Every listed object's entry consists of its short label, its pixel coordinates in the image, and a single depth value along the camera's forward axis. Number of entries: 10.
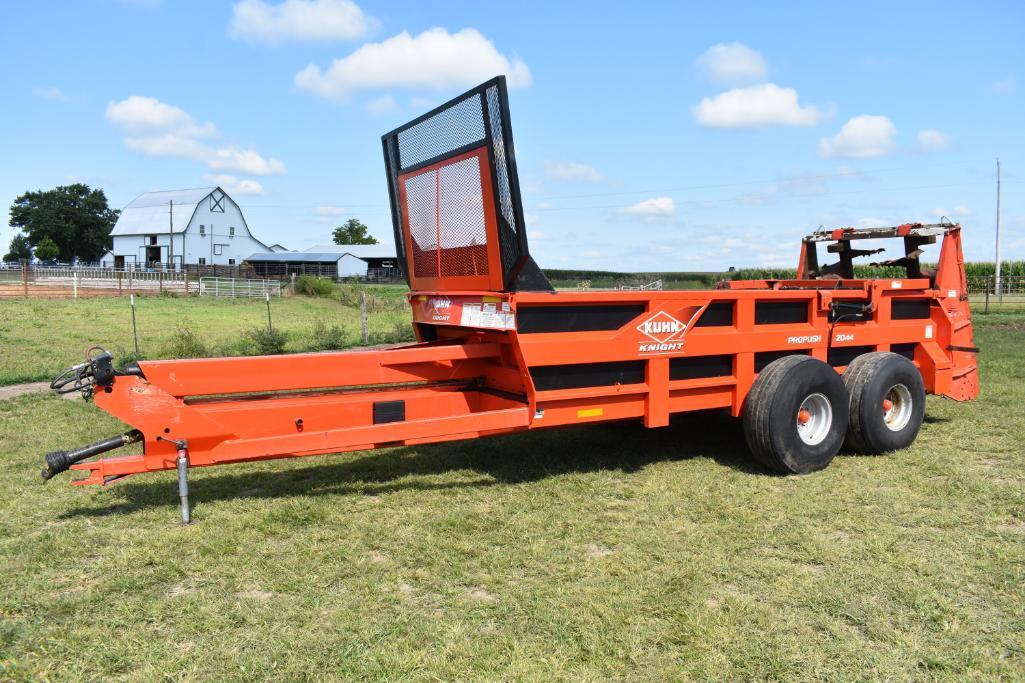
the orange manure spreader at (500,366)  5.00
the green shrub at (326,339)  14.72
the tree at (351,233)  92.88
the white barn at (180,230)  67.50
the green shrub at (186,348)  12.71
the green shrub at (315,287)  34.75
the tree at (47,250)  84.56
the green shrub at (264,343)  13.33
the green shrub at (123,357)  11.58
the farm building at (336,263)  69.25
